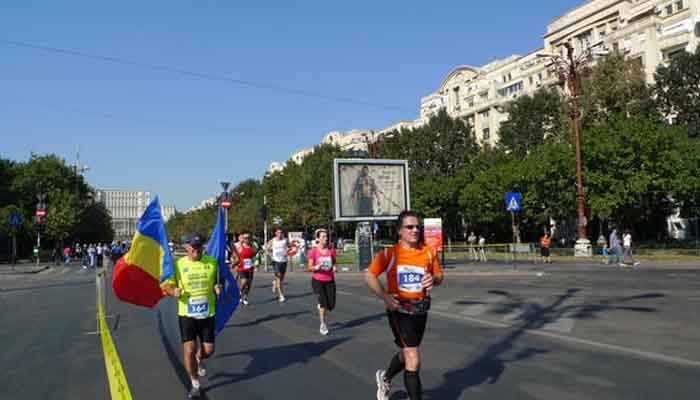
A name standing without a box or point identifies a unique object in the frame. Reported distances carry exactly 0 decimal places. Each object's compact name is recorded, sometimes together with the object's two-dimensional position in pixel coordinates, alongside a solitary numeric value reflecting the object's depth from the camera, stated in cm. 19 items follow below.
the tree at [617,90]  4388
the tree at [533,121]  5309
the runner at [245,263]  1448
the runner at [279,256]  1504
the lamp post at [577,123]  3218
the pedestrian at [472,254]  3992
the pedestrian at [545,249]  3209
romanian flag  674
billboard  2783
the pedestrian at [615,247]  2786
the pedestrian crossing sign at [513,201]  2512
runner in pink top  1037
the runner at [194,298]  614
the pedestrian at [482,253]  3835
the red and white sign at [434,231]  2662
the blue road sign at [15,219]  3684
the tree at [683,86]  4172
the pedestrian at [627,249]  2796
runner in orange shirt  517
